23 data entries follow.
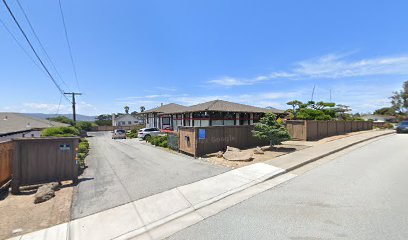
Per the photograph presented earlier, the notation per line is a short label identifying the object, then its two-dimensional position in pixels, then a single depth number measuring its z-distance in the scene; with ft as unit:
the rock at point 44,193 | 21.48
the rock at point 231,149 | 44.01
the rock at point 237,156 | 37.80
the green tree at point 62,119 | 222.93
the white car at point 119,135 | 112.57
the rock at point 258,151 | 43.39
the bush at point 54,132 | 53.31
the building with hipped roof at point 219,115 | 83.05
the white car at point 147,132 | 93.43
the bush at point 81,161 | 36.34
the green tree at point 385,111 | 255.97
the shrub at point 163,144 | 61.31
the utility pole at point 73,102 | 139.13
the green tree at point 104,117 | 411.13
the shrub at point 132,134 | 115.88
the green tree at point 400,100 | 224.74
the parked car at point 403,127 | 99.76
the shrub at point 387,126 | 143.54
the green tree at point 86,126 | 206.33
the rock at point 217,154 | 41.77
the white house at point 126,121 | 266.16
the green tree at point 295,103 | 112.64
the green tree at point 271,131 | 47.49
